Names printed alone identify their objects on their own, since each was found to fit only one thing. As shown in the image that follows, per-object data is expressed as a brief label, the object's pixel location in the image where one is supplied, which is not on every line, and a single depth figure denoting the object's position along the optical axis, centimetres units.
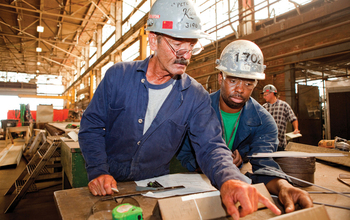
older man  135
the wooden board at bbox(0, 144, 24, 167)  551
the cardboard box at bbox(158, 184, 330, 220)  75
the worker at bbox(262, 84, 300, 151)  469
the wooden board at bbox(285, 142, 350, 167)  216
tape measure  76
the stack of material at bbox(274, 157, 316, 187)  148
